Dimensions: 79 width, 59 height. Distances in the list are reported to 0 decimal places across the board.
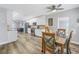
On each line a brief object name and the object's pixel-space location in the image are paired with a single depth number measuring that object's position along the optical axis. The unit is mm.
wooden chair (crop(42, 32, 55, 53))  1263
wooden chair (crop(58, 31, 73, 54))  1205
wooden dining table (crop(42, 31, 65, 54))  1253
